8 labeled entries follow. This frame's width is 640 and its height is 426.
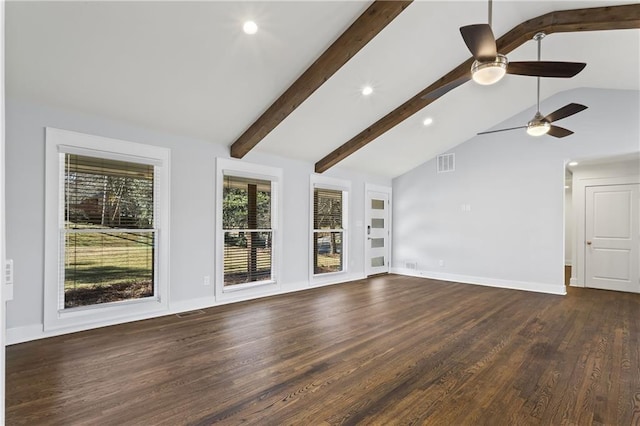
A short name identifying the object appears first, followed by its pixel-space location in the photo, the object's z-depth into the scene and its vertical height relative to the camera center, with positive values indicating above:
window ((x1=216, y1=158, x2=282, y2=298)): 4.79 -0.26
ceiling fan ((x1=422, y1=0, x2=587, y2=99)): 2.43 +1.29
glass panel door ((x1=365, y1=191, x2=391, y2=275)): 7.22 -0.50
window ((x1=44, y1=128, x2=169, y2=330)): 3.43 -0.23
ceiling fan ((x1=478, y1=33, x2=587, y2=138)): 3.83 +1.22
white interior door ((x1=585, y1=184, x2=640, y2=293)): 5.80 -0.46
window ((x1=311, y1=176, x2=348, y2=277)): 6.30 -0.29
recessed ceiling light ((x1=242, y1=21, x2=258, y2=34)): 2.89 +1.70
